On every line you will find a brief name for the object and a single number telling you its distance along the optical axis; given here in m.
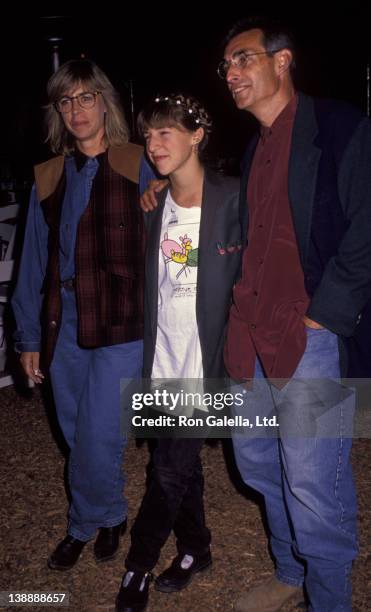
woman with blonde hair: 2.95
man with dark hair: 2.23
